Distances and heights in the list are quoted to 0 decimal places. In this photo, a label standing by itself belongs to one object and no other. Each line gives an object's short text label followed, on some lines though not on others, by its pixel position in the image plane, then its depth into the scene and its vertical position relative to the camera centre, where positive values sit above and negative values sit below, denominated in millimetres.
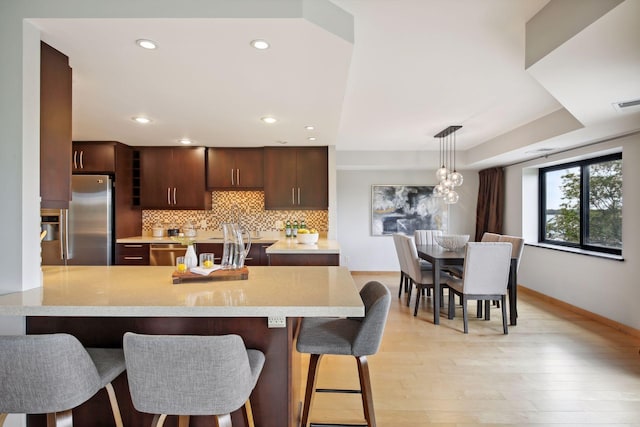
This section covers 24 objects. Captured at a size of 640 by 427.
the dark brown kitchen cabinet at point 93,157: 4402 +718
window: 4023 +96
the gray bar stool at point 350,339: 1621 -638
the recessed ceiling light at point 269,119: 3299 +913
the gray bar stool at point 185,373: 1181 -568
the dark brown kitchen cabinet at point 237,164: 4887 +690
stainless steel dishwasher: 4520 -540
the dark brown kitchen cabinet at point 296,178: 4812 +484
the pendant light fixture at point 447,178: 4457 +448
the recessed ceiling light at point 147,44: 1754 +882
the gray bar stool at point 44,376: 1177 -580
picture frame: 6715 +55
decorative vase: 2027 -279
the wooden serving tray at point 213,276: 1867 -358
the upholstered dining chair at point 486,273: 3609 -656
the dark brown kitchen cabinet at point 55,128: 1766 +452
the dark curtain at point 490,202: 5988 +177
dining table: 3814 -745
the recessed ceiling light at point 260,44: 1749 +879
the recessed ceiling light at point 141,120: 3322 +921
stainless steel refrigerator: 4047 -173
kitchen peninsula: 1424 -417
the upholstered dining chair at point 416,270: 4152 -751
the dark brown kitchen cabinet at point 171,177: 4824 +502
